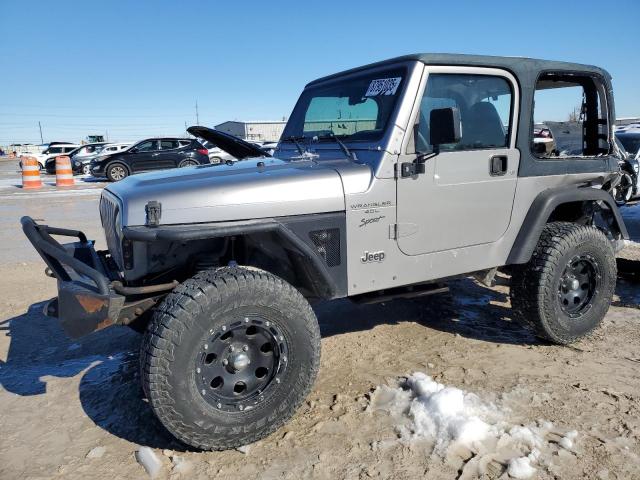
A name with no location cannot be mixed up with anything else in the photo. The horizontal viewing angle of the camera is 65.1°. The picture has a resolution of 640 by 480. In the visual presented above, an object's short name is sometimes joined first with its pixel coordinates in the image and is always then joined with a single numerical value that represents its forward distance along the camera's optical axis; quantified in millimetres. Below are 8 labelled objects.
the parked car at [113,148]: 21436
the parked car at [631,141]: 9749
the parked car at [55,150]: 30578
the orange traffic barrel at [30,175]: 15688
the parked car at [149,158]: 17356
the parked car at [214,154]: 20375
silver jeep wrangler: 2512
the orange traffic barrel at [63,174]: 16656
